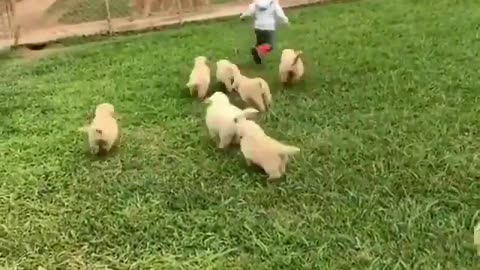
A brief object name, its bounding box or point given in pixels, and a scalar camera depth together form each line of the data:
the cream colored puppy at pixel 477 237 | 1.97
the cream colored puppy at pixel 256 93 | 3.11
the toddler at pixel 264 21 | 3.75
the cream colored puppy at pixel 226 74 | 3.36
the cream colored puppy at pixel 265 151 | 2.50
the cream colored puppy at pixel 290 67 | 3.38
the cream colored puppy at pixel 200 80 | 3.34
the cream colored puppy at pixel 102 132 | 2.74
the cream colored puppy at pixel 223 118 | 2.72
